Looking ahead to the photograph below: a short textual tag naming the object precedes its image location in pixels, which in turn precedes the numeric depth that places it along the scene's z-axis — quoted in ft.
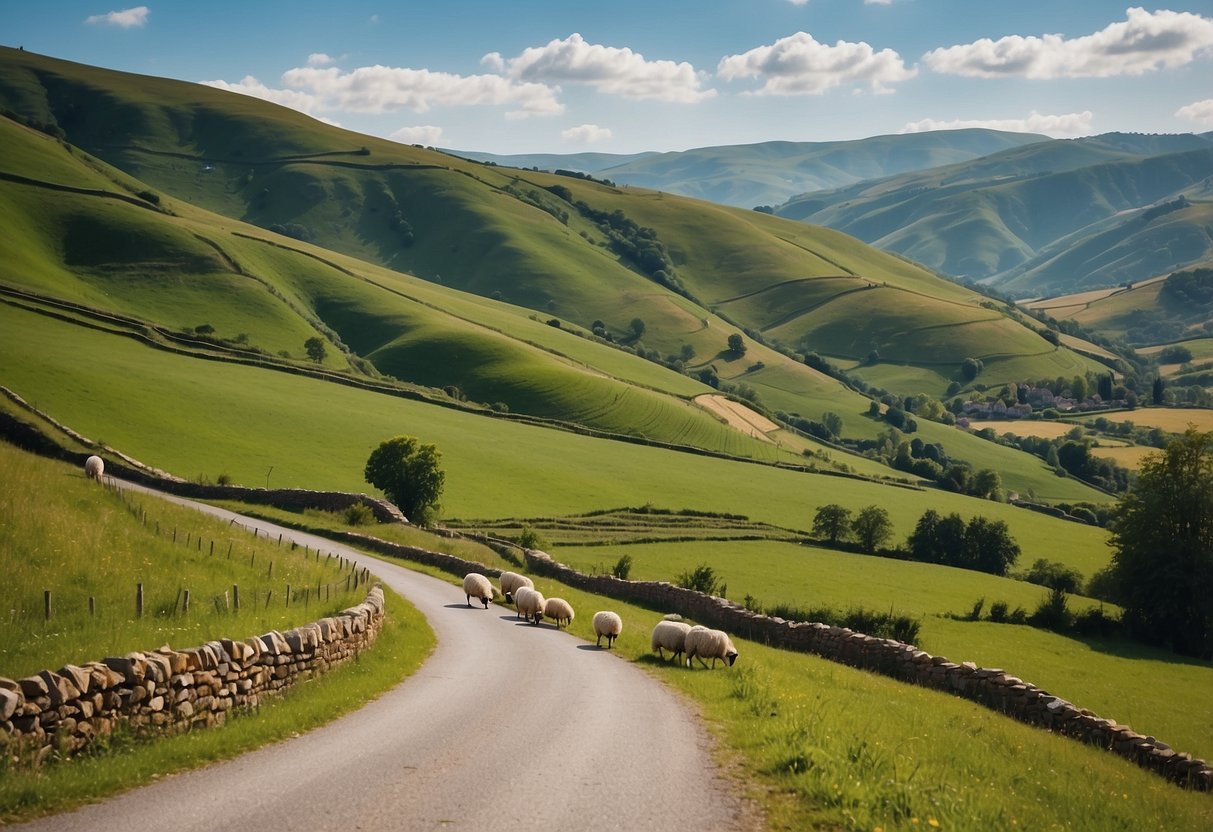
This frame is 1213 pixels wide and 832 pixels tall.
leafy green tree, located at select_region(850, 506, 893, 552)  312.50
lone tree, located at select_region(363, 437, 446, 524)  242.78
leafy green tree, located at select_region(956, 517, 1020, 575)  324.60
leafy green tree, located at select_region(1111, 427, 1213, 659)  222.48
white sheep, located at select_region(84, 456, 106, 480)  163.12
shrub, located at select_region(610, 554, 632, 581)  187.73
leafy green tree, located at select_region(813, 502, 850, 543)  316.81
